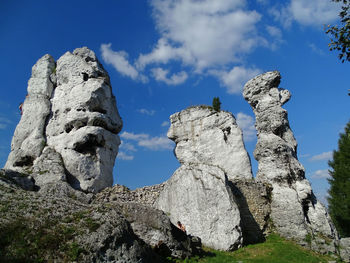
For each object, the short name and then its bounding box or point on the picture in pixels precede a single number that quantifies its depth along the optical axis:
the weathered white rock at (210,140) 21.19
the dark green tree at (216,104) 23.89
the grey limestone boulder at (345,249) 13.79
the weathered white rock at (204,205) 13.92
